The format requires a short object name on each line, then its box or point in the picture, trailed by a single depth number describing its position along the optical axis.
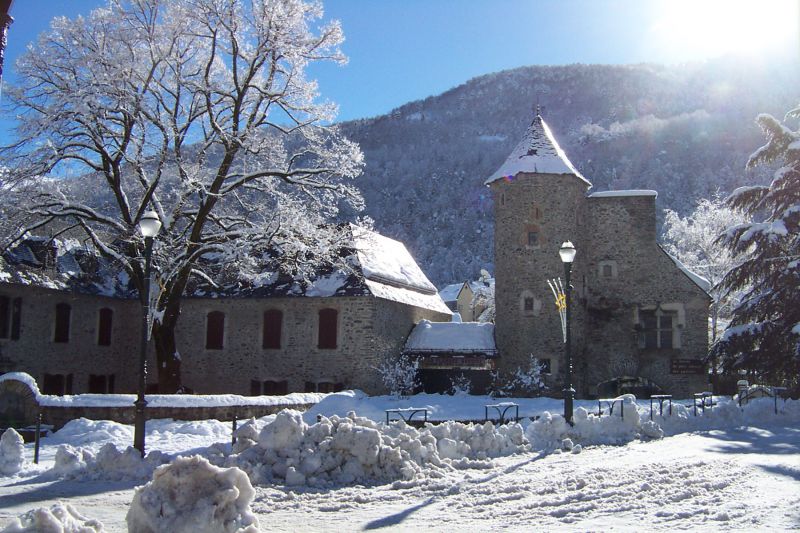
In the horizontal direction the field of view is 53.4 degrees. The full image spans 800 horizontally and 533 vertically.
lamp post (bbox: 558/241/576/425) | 16.80
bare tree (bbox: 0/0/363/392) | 22.39
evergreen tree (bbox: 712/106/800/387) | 23.42
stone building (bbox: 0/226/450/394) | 28.19
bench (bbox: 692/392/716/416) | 21.77
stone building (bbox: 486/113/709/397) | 32.16
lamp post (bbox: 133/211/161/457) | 13.25
